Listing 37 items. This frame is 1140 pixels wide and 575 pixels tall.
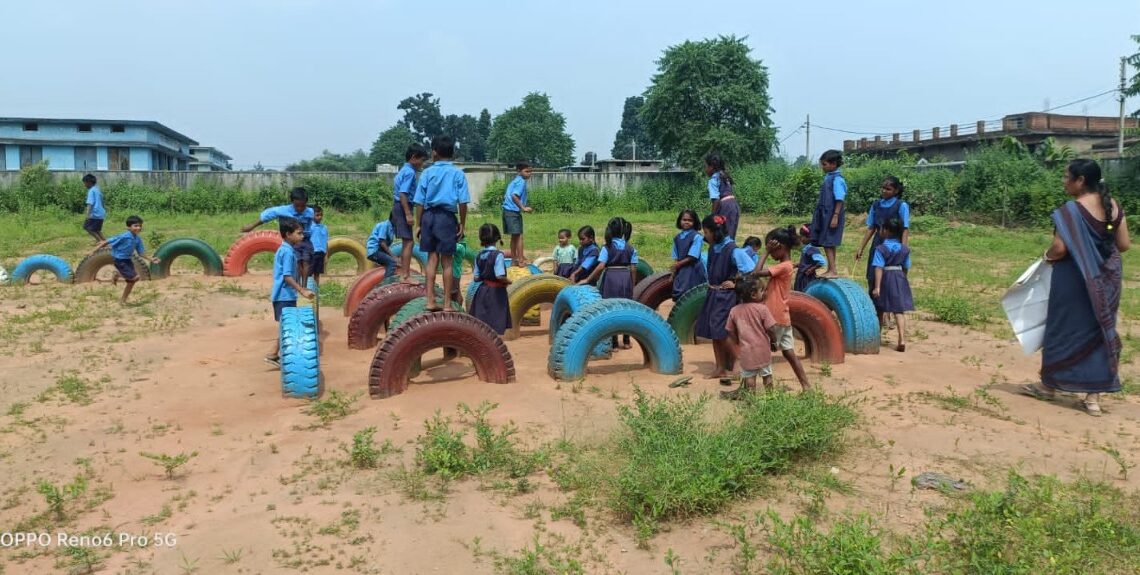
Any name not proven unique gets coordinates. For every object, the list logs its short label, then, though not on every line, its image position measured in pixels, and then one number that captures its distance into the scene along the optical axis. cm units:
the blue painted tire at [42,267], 1350
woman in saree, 607
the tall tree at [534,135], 7375
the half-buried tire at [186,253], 1383
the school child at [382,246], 1091
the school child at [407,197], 845
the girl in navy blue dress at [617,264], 873
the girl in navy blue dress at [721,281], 715
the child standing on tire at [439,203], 714
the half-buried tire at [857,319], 806
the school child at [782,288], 633
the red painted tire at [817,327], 758
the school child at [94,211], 1475
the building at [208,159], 6370
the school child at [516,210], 1178
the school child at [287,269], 741
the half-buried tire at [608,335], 701
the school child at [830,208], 878
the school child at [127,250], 1165
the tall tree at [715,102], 3378
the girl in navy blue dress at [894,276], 848
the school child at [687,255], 809
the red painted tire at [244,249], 1432
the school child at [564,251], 1165
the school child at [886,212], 859
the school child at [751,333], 615
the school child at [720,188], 836
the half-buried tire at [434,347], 660
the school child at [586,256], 947
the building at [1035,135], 4019
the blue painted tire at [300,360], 665
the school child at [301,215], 878
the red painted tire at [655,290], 918
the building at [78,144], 4666
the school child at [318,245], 988
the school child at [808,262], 891
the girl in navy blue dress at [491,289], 806
